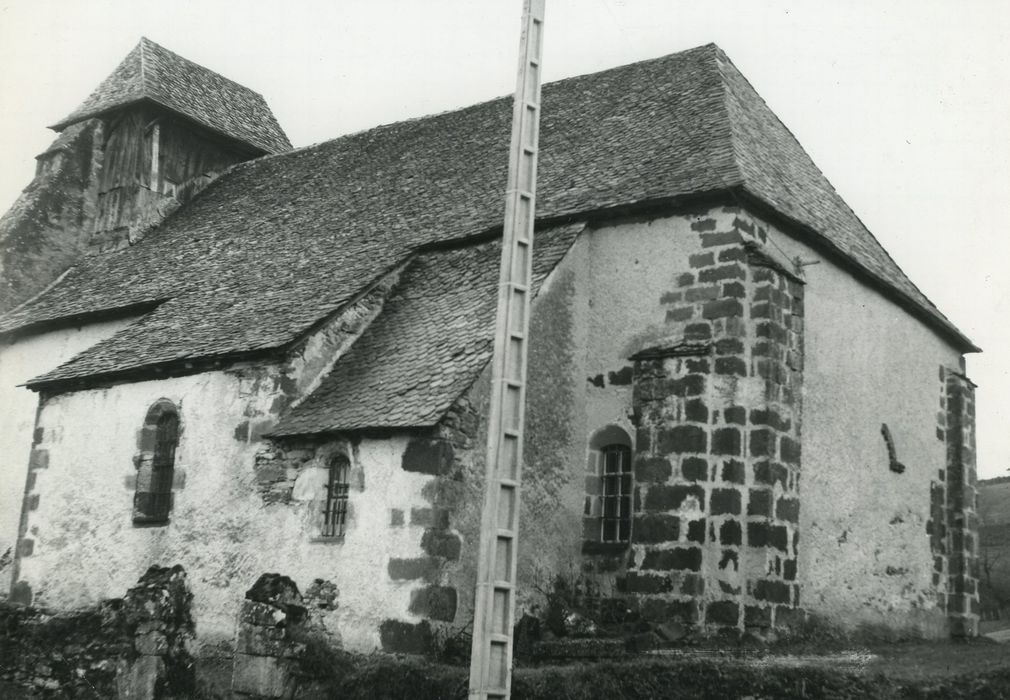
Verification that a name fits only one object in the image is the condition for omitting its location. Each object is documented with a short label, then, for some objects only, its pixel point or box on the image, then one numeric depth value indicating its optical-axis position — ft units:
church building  47.57
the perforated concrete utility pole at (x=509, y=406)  31.89
